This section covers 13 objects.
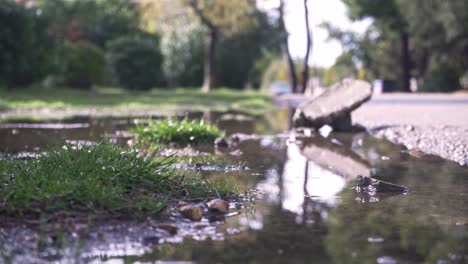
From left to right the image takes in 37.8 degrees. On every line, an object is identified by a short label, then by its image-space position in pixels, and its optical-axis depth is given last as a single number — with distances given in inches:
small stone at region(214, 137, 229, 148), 389.7
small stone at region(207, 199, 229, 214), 197.9
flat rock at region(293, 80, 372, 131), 509.4
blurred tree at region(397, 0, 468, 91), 1360.7
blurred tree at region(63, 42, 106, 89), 1195.3
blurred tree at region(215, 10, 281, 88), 1807.3
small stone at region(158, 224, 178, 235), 174.6
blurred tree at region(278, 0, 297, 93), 1478.8
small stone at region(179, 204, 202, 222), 188.9
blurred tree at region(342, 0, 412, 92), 1708.9
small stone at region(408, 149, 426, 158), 347.6
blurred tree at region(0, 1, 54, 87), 894.5
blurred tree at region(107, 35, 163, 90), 1328.7
